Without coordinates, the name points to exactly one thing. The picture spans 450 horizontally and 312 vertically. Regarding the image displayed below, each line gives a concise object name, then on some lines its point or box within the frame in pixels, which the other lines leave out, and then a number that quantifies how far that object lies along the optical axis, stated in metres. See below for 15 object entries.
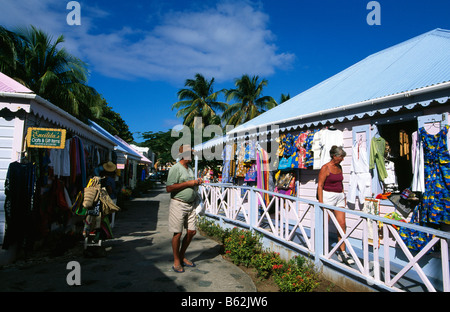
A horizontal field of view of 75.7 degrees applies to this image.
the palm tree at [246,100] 31.29
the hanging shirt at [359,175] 5.59
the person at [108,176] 6.49
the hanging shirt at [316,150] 6.41
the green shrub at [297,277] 3.85
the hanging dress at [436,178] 4.24
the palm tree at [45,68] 13.38
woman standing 4.92
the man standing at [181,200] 4.64
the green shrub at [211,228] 7.14
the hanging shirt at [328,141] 6.18
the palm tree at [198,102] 32.41
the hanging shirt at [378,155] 5.39
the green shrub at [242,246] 5.34
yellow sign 5.21
